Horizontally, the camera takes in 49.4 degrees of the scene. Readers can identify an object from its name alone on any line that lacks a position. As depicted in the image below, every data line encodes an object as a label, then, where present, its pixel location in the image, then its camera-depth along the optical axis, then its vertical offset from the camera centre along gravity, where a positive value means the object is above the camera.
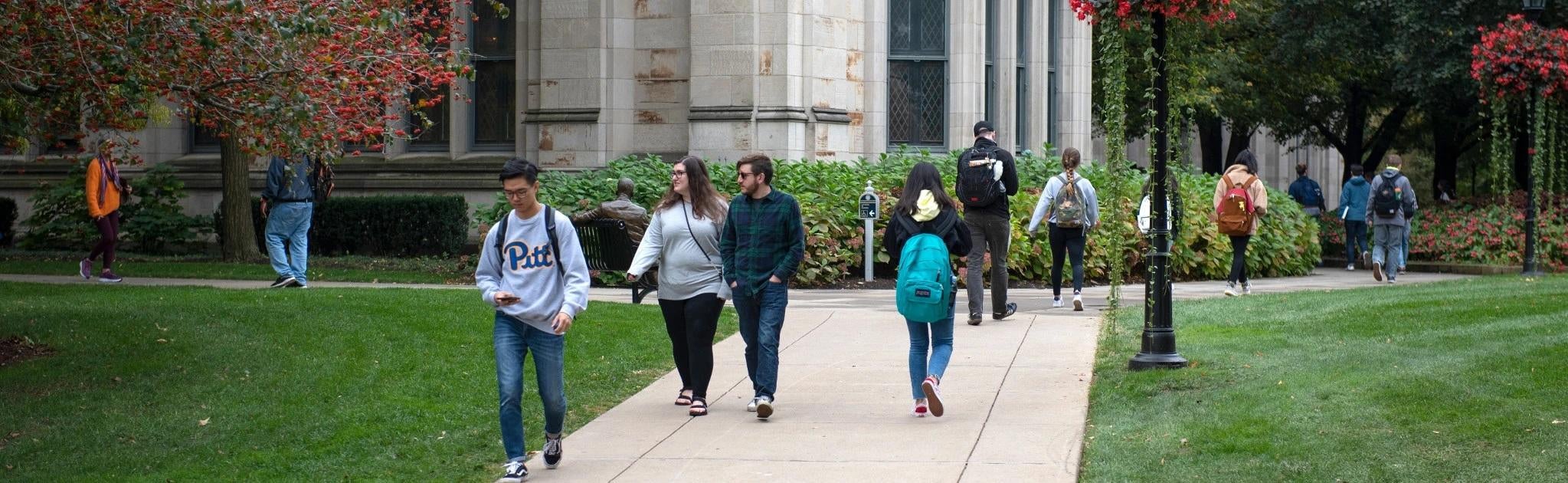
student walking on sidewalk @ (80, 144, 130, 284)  17.55 +0.22
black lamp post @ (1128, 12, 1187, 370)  10.61 -0.31
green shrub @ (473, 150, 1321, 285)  18.97 +0.12
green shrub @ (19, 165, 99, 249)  24.45 +0.07
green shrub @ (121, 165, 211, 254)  23.95 +0.05
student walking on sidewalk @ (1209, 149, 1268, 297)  16.97 +0.21
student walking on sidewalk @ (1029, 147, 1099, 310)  15.16 +0.09
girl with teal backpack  9.38 -0.24
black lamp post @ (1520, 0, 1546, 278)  20.84 +0.16
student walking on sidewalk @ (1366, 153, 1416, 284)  21.05 +0.13
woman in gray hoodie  9.64 -0.21
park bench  15.53 -0.23
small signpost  18.42 +0.18
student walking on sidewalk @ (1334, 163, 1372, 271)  23.45 +0.24
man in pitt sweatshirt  7.88 -0.29
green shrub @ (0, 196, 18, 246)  25.67 +0.05
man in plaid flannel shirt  9.52 -0.17
